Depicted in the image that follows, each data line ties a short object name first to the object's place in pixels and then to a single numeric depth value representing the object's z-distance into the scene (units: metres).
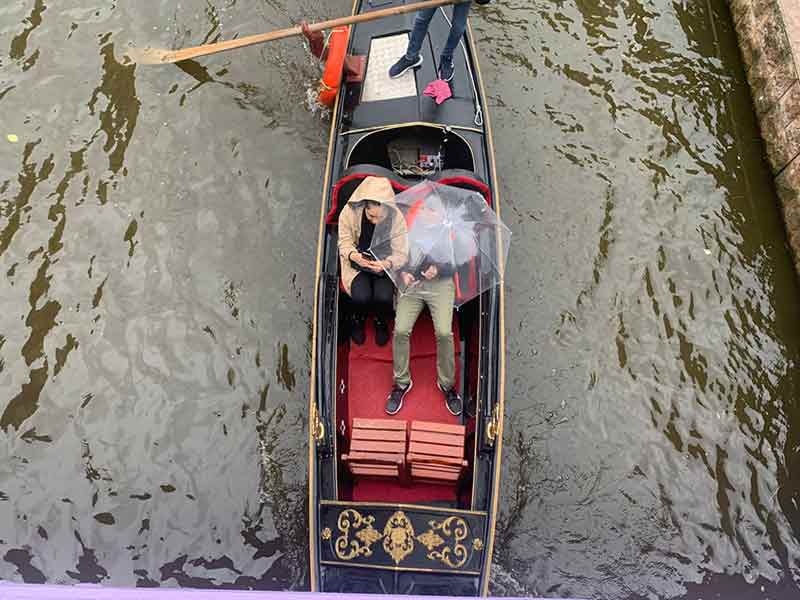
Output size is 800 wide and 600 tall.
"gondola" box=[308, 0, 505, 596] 4.02
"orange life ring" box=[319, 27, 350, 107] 5.73
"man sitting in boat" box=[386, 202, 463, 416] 4.49
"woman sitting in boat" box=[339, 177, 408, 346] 4.60
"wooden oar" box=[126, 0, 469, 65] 5.74
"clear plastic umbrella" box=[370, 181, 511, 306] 4.46
